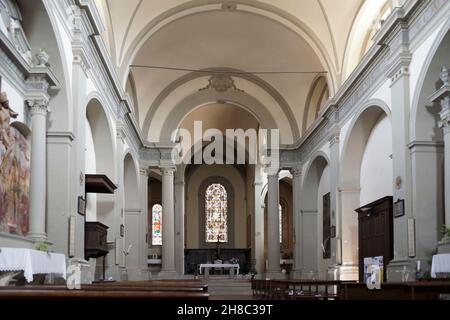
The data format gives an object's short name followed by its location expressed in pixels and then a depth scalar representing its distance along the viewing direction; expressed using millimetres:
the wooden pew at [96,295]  2977
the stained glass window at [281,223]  35631
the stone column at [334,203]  18141
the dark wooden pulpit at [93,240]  13348
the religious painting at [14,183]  9445
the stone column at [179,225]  26238
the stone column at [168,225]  23500
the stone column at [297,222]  23219
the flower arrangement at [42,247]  9617
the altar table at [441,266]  10134
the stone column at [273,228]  23531
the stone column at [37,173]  10398
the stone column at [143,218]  22328
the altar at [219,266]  27009
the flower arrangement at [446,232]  10592
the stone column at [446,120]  10844
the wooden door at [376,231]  14367
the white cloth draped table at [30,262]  7582
